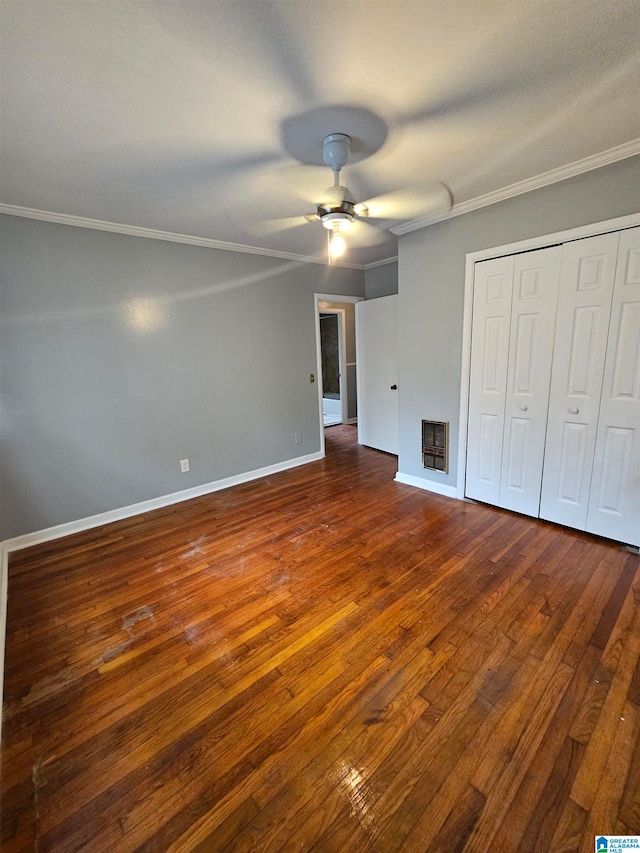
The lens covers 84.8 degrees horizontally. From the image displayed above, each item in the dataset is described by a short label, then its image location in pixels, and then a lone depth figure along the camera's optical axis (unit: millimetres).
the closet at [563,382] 2184
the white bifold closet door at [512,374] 2477
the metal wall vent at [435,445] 3211
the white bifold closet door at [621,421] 2107
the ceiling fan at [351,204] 1750
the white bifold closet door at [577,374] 2211
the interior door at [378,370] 4211
